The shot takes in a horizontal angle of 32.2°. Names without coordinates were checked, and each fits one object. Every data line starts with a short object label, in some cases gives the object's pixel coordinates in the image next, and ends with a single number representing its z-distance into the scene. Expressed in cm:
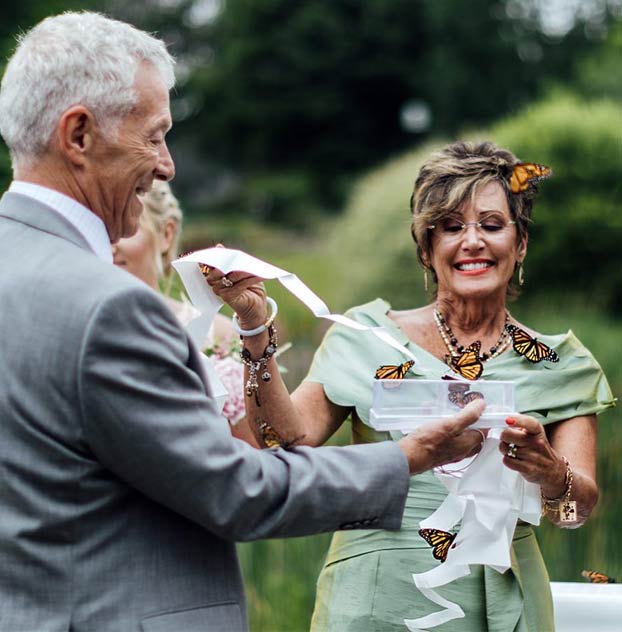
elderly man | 203
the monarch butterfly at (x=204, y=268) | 287
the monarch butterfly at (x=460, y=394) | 258
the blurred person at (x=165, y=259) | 407
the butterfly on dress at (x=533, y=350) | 323
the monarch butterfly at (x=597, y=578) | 335
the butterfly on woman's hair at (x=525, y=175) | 326
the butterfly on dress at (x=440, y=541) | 295
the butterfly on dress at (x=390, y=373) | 291
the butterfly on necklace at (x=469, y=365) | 293
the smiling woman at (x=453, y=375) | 305
